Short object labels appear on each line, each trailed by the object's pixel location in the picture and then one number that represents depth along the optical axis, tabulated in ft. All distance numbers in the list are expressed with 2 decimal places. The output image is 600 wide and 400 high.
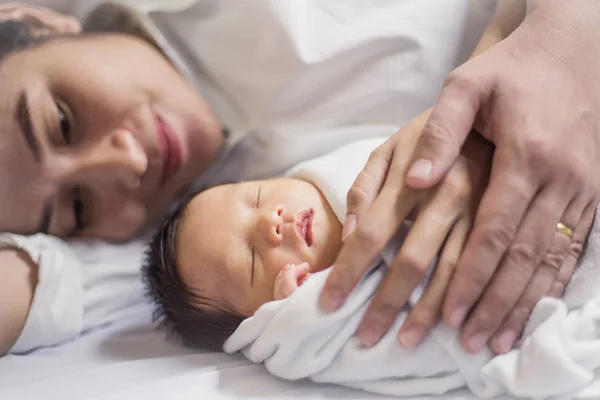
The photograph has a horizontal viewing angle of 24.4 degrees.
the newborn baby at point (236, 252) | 2.32
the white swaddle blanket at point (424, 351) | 2.12
